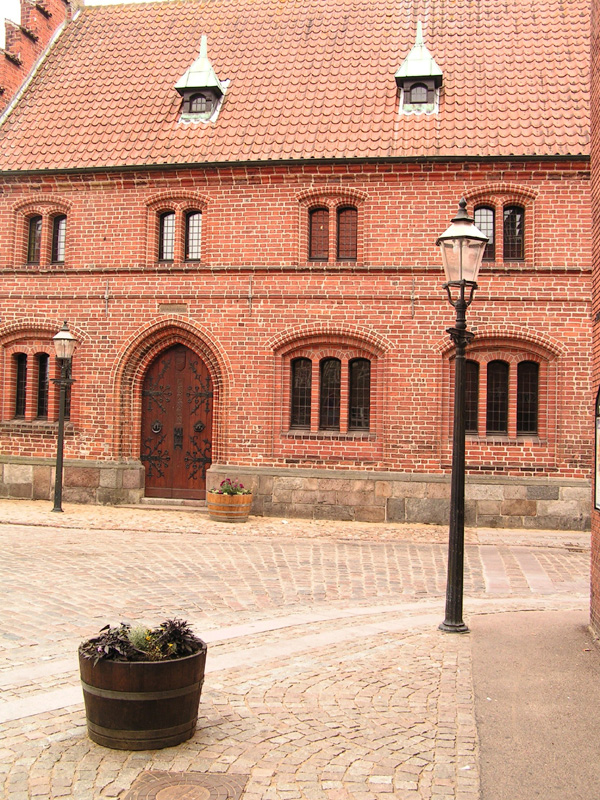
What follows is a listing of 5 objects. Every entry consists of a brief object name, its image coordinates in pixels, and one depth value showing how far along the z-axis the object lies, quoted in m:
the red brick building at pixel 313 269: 15.50
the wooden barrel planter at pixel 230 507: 15.07
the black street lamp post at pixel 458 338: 7.55
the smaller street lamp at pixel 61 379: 15.73
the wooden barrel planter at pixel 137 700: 4.48
